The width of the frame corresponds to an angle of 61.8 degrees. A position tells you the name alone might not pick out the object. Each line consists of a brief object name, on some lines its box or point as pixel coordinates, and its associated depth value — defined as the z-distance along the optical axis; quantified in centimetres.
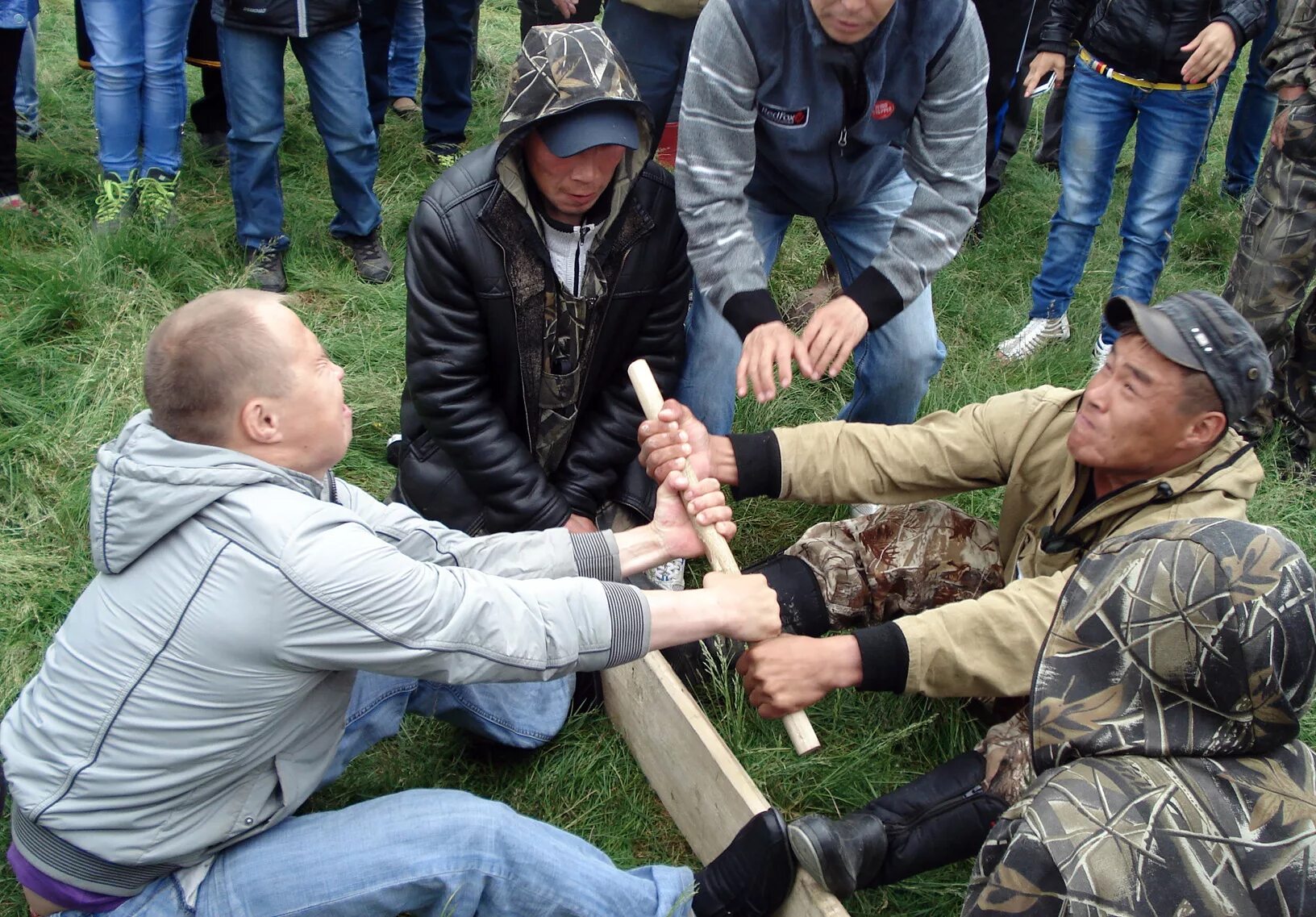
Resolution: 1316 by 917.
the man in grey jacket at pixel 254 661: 188
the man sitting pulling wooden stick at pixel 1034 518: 233
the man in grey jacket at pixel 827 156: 286
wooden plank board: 234
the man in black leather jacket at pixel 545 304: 276
